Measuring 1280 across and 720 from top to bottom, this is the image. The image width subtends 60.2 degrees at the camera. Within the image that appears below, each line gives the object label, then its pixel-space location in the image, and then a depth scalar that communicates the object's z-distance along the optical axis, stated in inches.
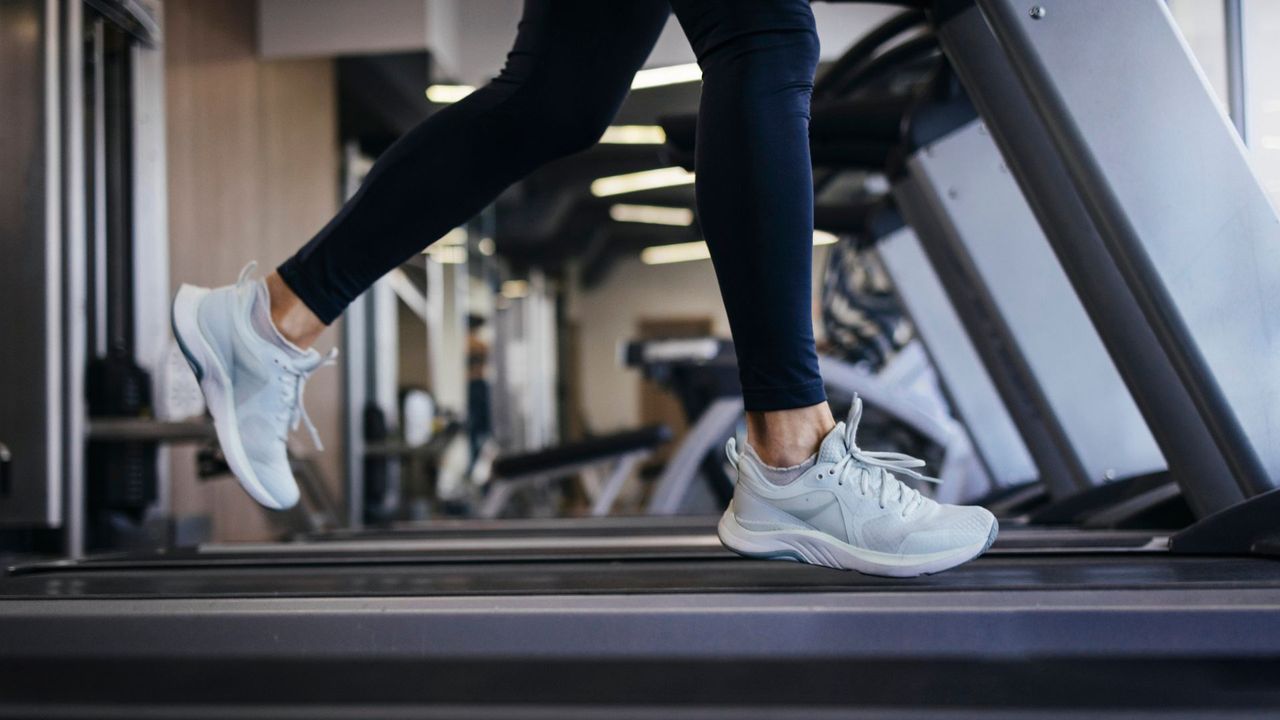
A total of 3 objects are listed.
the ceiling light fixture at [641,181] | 227.1
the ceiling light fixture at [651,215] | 328.2
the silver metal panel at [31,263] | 89.0
